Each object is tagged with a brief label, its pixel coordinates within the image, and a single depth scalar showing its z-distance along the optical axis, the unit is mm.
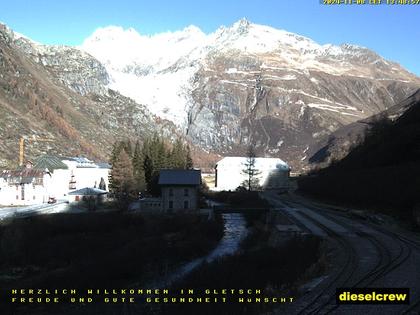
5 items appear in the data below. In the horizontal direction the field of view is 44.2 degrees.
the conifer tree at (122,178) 88388
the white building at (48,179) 95562
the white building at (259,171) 151375
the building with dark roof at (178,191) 81438
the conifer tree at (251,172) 127869
